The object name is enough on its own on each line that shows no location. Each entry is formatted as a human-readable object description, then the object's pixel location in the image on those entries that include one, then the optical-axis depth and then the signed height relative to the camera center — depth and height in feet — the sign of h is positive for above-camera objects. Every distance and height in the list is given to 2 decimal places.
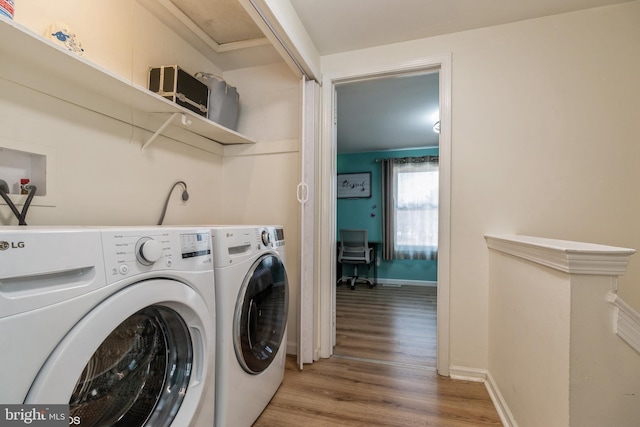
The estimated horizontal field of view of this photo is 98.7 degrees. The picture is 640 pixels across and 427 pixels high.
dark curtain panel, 14.93 +0.12
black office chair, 13.73 -1.68
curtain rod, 14.21 +3.07
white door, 5.99 -0.19
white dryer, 3.52 -1.55
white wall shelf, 3.02 +1.85
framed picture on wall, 15.84 +1.81
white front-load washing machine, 1.69 -0.85
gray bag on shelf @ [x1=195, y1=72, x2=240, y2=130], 5.98 +2.59
